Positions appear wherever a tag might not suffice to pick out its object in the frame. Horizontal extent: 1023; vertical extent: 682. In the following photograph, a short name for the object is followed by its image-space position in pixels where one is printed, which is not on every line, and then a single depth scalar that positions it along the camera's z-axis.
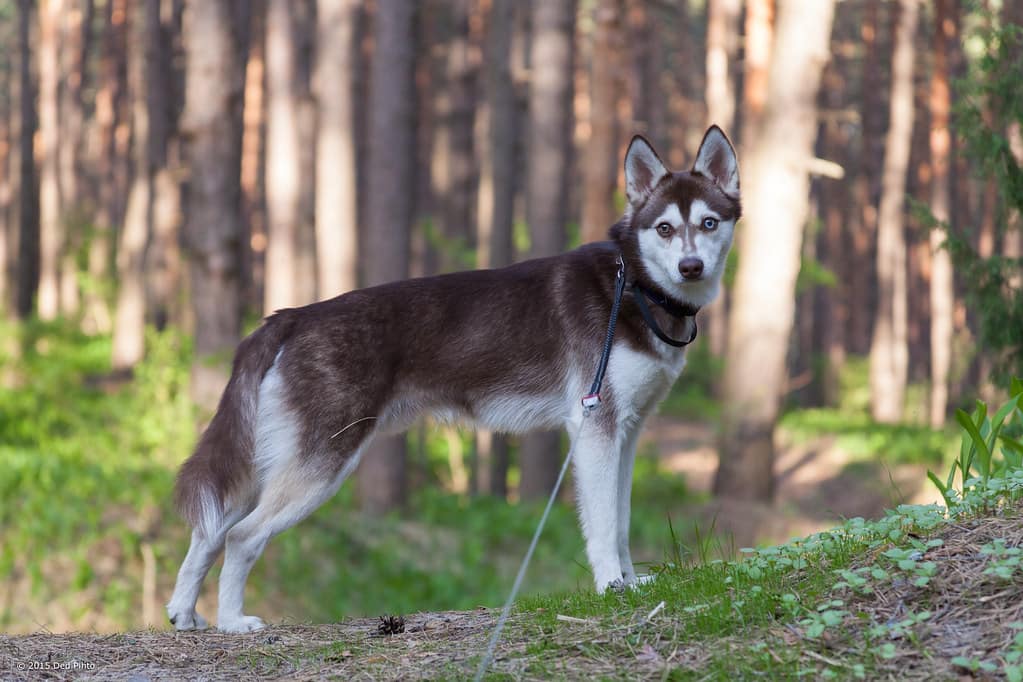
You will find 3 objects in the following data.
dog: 5.34
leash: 5.32
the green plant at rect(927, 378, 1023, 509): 4.96
